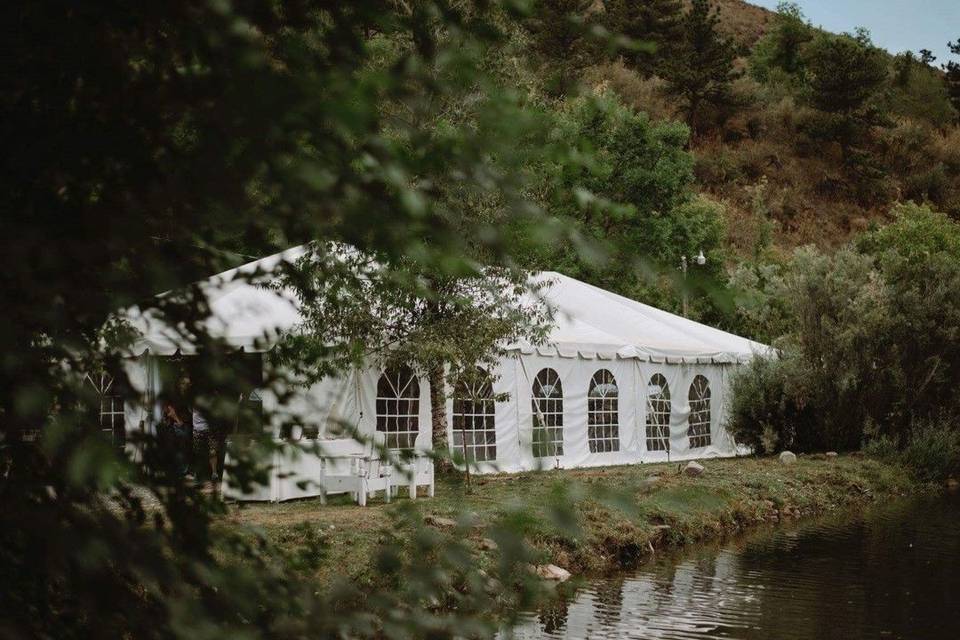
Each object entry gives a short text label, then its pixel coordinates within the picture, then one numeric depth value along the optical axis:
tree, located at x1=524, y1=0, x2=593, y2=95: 43.28
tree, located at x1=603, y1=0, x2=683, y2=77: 54.00
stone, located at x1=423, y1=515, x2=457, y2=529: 10.16
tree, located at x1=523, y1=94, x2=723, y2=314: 32.12
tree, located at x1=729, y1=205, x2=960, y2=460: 22.34
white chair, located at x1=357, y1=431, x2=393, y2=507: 13.49
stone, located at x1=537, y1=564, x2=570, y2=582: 10.60
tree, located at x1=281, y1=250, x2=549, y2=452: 14.56
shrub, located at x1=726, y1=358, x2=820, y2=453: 22.80
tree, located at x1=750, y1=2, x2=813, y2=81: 71.38
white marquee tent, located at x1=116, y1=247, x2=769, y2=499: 17.36
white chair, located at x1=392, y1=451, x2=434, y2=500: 13.80
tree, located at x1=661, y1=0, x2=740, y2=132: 52.19
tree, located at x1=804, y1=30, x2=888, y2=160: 54.00
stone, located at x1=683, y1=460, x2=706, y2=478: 17.70
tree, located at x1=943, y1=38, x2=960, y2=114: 63.81
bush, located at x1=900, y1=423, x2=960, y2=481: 21.44
